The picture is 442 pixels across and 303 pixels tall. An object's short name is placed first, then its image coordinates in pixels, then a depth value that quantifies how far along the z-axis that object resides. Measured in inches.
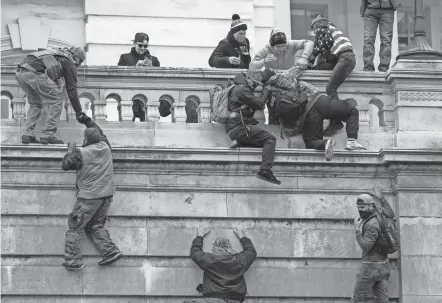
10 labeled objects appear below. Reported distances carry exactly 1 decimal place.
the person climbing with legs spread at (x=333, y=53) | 1433.3
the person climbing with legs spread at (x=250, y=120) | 1391.5
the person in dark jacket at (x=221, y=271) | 1362.0
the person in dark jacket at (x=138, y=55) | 1487.5
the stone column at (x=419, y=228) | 1396.4
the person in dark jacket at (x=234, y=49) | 1466.5
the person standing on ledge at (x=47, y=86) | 1384.1
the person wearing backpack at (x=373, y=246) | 1368.1
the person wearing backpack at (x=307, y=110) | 1417.3
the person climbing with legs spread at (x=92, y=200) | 1358.3
